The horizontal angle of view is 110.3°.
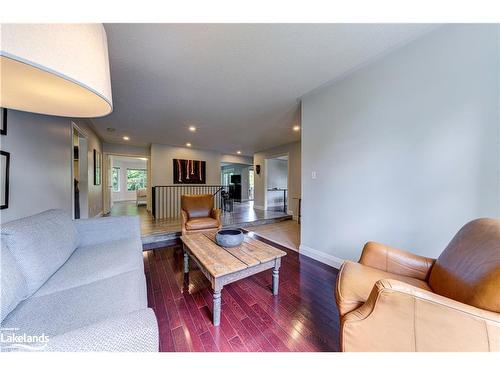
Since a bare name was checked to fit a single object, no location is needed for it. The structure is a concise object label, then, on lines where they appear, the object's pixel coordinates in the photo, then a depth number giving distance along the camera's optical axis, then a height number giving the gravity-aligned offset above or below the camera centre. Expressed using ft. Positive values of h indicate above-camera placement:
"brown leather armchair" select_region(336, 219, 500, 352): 2.37 -1.89
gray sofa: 1.94 -1.94
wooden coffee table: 4.29 -2.13
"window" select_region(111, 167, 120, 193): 28.94 +0.73
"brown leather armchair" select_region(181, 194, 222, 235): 10.03 -1.93
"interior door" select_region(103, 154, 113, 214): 18.52 -0.51
